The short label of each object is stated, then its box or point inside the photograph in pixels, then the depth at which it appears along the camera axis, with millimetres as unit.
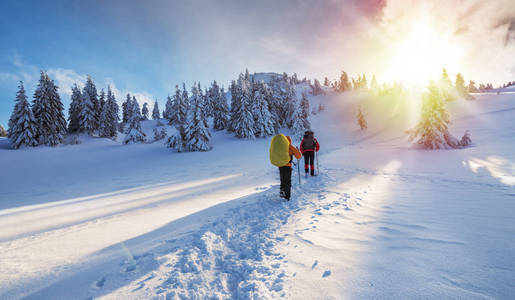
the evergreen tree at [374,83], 103562
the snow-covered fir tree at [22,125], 28750
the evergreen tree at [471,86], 78625
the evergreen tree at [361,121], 47159
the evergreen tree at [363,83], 105462
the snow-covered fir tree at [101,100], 42816
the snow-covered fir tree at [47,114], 30812
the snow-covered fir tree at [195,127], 27516
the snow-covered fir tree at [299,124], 39906
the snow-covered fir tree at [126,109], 64256
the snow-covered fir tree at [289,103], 46219
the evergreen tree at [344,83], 100556
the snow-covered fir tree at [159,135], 47125
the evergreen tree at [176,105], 47719
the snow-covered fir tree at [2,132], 49231
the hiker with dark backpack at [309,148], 9588
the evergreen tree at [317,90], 104438
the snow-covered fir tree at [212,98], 50562
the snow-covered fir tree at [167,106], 72350
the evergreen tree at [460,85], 53700
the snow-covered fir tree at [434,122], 18344
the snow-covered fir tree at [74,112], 39669
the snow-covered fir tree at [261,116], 38156
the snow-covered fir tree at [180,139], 27750
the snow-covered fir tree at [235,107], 40003
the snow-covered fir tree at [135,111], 36162
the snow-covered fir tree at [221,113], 48350
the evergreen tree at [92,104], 38650
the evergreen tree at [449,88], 48844
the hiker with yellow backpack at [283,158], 6059
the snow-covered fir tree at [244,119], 36625
